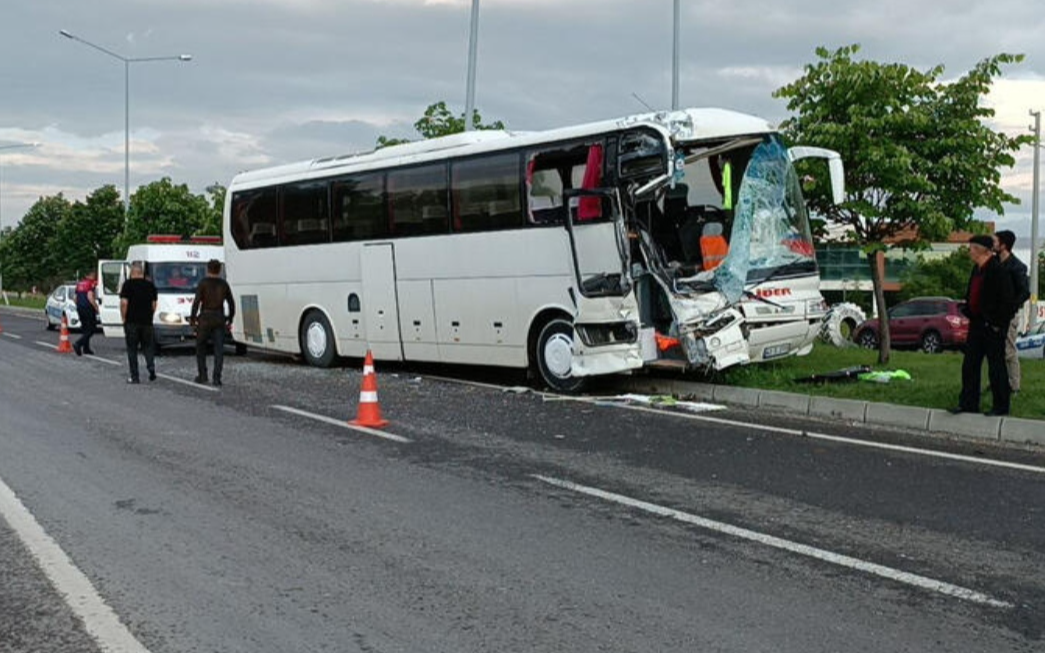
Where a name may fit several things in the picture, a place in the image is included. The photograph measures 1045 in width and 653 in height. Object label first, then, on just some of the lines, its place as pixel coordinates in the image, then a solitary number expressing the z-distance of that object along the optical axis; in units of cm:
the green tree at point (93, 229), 6209
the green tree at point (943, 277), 6219
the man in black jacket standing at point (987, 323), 1039
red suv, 3023
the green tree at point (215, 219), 4356
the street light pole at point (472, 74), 2274
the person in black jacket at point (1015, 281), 1033
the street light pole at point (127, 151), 4601
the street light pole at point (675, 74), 2232
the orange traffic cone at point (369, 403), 1112
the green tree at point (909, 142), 1449
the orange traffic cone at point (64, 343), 2325
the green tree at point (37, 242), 8081
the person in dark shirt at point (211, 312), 1552
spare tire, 2355
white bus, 1299
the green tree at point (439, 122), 2778
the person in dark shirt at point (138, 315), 1584
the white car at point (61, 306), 3322
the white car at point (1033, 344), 2458
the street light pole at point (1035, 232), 4275
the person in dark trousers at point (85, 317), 2195
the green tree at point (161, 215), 4669
